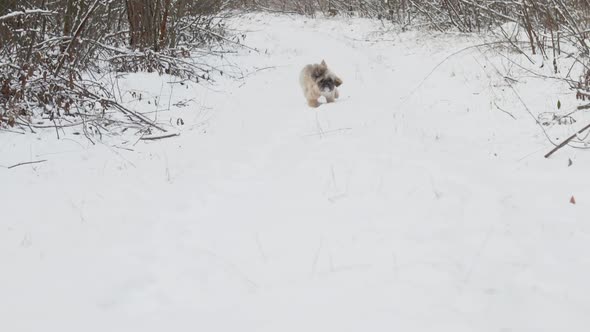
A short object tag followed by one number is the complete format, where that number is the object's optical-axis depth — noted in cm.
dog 806
